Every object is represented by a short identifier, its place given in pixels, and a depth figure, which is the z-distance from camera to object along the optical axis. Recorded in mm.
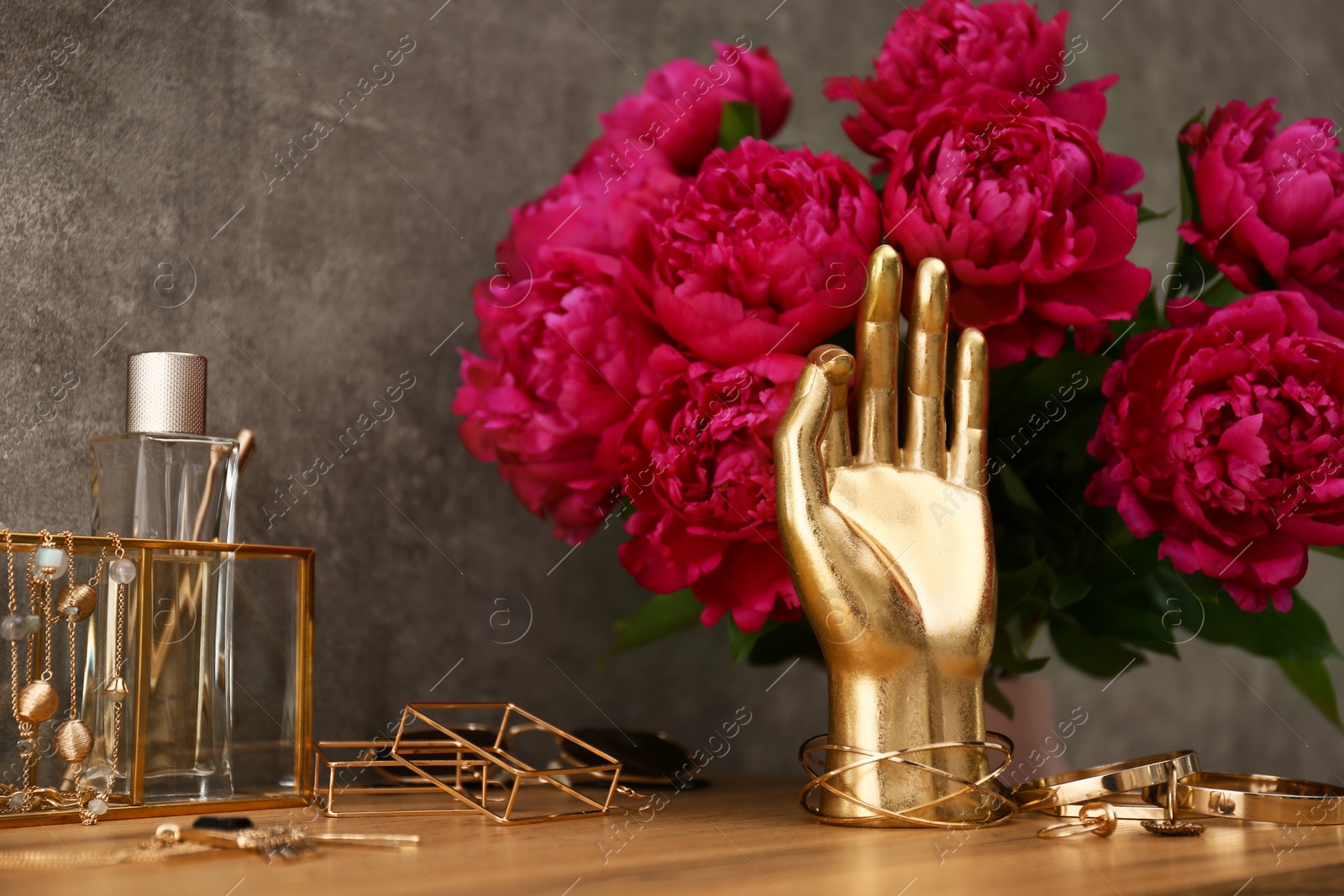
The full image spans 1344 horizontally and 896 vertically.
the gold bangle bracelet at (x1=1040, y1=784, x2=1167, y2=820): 512
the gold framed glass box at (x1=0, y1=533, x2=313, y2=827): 479
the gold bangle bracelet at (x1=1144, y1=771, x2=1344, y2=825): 496
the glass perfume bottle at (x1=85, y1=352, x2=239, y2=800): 504
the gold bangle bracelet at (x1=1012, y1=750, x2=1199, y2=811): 496
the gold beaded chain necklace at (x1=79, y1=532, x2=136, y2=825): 480
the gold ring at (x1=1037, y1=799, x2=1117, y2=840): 469
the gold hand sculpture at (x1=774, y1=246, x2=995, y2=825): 491
